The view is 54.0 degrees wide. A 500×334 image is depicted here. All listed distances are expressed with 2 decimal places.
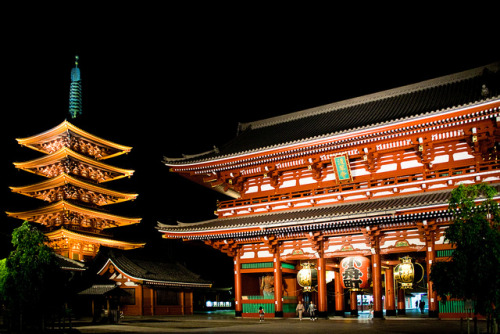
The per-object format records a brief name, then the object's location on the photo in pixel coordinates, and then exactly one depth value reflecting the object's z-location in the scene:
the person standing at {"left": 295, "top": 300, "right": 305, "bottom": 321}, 26.29
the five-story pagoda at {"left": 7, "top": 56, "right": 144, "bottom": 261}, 44.59
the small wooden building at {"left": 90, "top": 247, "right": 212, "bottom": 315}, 35.94
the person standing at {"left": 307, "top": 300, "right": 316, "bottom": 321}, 25.62
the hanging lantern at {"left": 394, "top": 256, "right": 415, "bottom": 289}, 24.05
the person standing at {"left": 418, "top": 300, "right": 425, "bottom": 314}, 32.37
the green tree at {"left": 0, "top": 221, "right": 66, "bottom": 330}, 17.91
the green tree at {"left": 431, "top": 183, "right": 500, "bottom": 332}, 13.91
